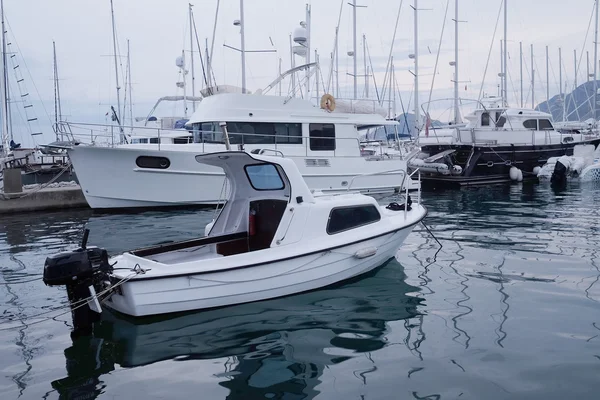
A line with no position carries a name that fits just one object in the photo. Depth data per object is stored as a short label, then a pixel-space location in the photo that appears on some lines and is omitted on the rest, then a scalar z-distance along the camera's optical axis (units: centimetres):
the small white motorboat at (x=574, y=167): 2489
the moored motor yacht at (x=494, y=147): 2545
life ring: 1991
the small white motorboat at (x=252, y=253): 690
